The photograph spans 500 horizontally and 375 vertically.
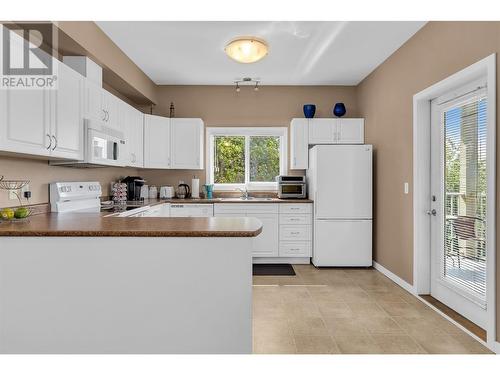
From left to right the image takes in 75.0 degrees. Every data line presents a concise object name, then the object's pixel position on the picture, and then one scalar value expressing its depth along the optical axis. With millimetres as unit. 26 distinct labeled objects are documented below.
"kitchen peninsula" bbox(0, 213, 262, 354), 1808
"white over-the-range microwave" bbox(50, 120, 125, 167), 2895
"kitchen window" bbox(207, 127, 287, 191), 5258
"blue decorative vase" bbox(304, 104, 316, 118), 4801
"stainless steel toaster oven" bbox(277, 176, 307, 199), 4773
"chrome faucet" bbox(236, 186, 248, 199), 5090
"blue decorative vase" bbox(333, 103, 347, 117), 4824
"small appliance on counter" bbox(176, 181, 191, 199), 4977
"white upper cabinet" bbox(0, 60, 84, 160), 2049
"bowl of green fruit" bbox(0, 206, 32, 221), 2176
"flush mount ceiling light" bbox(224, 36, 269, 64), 3086
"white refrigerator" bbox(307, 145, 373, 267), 4336
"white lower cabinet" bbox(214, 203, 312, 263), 4535
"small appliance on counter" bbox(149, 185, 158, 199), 4917
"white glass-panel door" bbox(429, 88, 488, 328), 2566
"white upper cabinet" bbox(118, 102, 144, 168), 3836
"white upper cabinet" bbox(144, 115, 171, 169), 4562
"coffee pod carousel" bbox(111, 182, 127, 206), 3939
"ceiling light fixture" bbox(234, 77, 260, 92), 4783
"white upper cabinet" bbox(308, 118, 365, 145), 4801
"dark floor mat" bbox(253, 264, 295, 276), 4112
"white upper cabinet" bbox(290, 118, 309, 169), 4805
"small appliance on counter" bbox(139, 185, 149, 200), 4723
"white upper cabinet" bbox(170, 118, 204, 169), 4812
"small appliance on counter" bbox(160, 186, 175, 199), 4898
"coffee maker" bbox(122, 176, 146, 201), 4406
